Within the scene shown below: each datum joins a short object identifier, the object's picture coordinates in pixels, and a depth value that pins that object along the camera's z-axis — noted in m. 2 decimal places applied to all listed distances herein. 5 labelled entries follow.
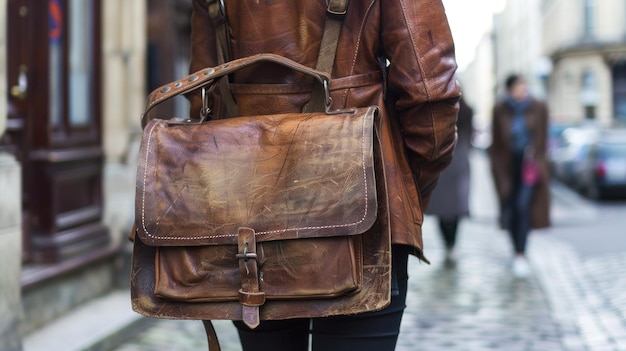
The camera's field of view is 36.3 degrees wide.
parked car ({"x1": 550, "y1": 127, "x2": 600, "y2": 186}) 20.67
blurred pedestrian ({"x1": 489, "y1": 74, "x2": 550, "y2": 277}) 8.68
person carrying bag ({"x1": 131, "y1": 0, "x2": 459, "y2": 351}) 2.13
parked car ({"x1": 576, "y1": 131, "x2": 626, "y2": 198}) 18.17
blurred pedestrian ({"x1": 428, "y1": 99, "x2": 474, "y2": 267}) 8.54
